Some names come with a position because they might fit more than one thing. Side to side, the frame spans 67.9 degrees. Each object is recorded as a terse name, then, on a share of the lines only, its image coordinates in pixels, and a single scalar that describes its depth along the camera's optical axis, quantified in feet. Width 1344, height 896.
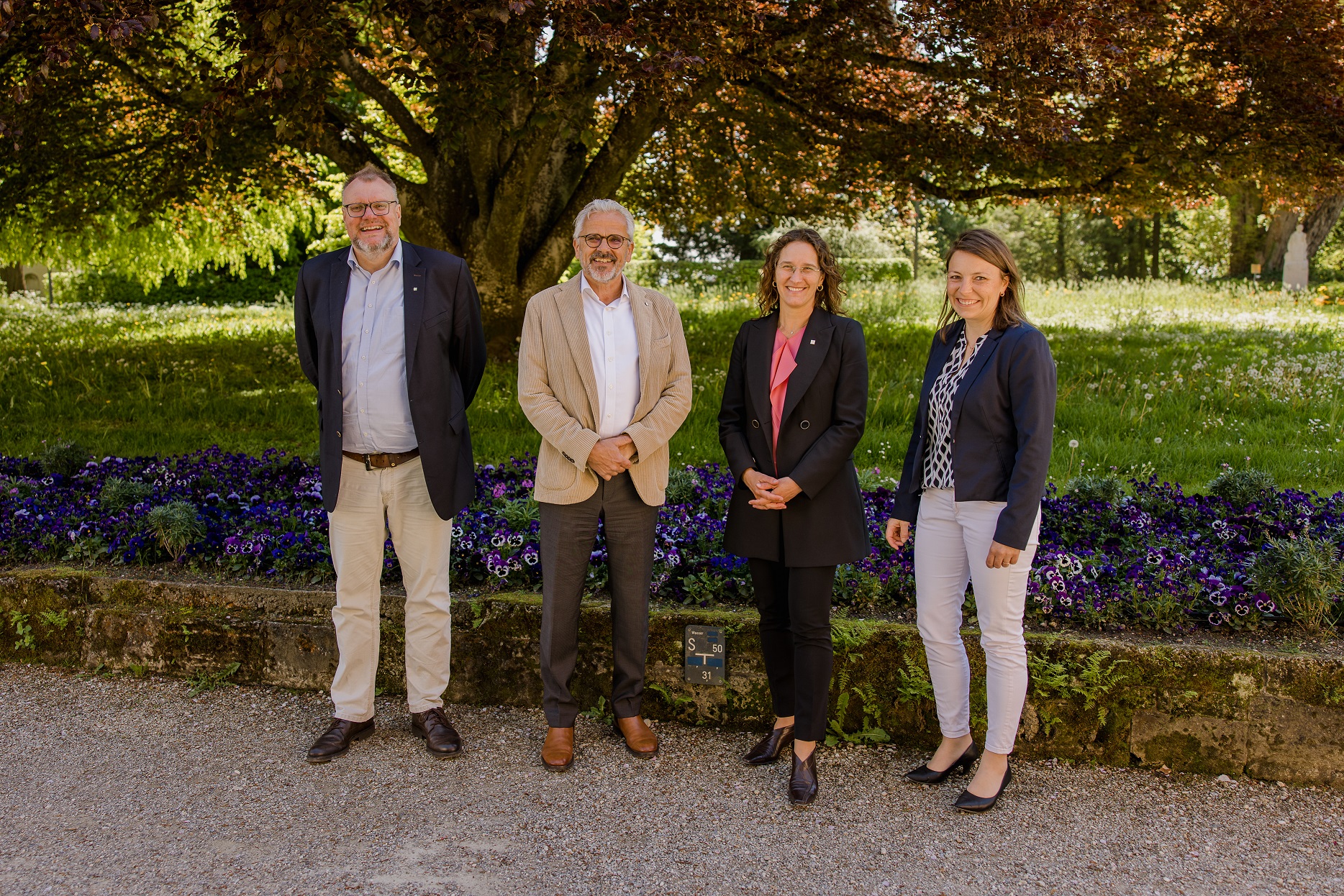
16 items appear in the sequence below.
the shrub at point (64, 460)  20.48
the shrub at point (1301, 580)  12.64
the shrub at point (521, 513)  15.98
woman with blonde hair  10.85
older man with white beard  12.36
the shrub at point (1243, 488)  17.16
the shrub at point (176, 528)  15.69
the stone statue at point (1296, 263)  70.54
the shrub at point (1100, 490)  17.19
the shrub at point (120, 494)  17.38
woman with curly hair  11.86
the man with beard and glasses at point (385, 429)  12.76
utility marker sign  13.34
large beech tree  21.25
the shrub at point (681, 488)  17.88
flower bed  13.33
